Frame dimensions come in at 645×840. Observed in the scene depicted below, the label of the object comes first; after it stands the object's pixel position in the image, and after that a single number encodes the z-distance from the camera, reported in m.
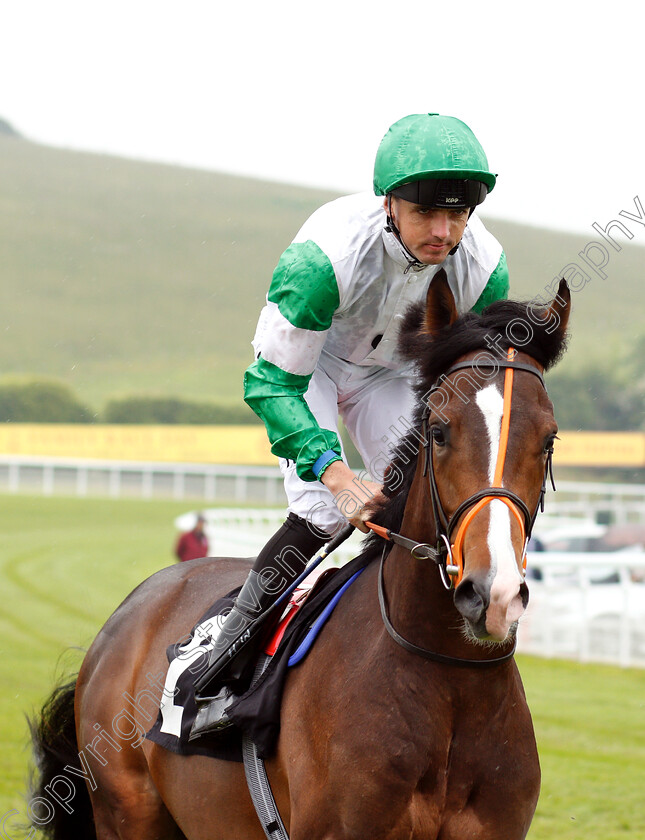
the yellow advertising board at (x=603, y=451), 92.06
